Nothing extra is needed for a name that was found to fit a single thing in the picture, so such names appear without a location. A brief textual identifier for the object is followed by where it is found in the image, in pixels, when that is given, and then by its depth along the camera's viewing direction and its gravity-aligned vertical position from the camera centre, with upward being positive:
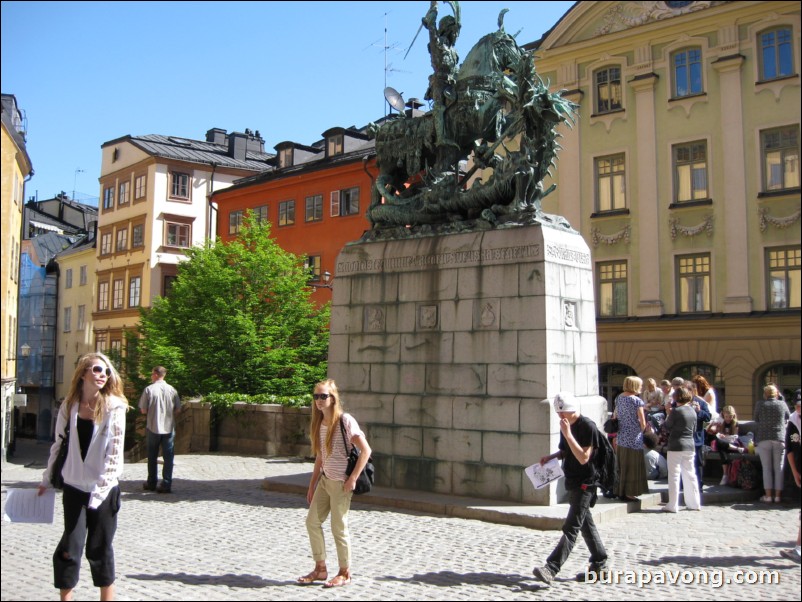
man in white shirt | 12.52 -0.48
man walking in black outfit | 7.18 -0.75
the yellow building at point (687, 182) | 25.05 +6.40
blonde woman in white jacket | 6.03 -0.59
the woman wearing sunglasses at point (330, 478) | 7.12 -0.70
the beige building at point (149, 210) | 47.06 +9.53
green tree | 24.03 +1.88
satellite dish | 14.46 +4.75
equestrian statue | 11.55 +3.46
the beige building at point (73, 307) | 53.88 +4.97
